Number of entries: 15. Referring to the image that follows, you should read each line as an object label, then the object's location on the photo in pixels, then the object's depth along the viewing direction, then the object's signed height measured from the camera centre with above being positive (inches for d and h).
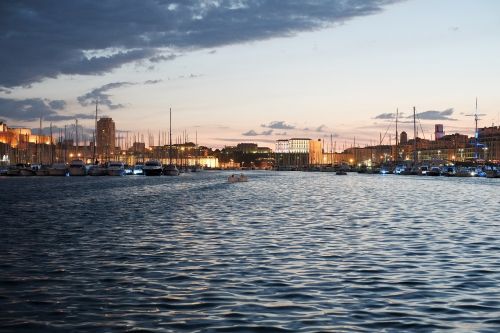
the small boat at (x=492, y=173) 5570.9 -92.3
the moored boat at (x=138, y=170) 6816.4 -31.2
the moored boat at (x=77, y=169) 5767.7 -5.6
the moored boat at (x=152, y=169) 5989.2 -14.8
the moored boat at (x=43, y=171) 5979.3 -23.9
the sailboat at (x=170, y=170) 6343.5 -29.5
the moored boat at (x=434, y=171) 6624.0 -80.5
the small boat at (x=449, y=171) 6697.8 -89.5
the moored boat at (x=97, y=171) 6028.5 -26.8
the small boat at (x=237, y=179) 4515.8 -91.1
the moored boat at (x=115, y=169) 6112.2 -11.1
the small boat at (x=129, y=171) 6953.7 -36.2
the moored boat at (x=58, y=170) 5846.5 -11.5
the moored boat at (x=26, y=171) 6067.9 -22.1
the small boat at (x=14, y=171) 6141.7 -15.6
